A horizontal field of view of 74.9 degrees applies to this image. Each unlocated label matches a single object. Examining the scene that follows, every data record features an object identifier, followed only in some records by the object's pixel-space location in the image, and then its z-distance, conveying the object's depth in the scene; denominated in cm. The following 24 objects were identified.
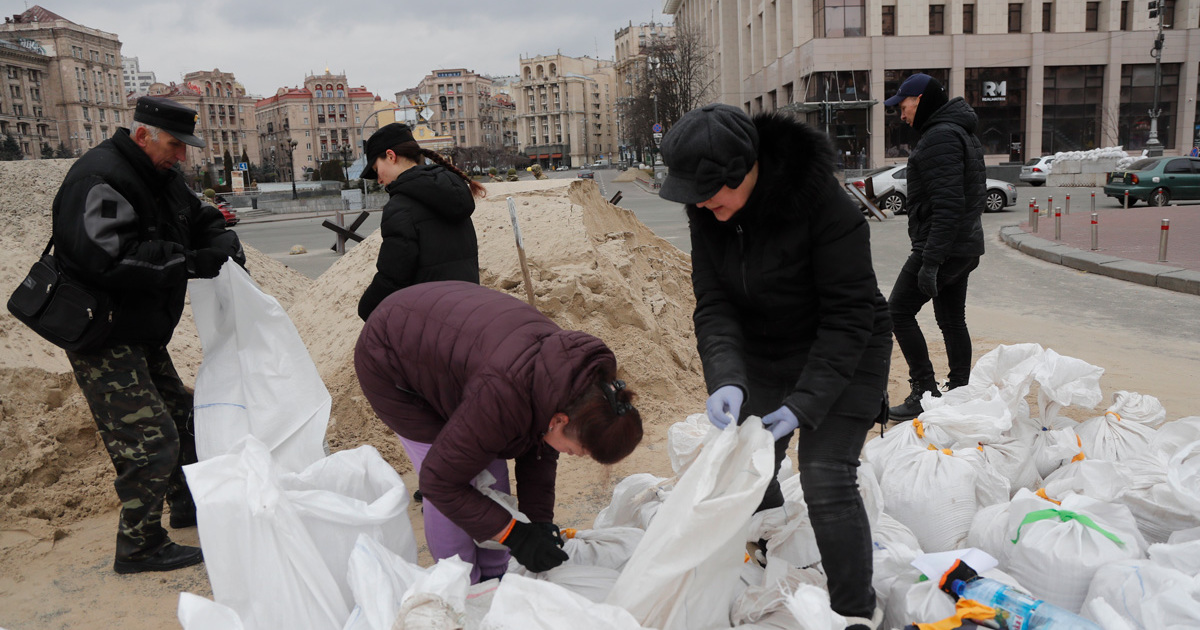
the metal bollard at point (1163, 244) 896
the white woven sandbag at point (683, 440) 287
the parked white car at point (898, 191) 1782
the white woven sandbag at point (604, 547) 243
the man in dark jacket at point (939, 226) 381
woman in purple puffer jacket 183
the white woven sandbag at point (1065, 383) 313
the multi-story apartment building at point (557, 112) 12756
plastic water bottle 190
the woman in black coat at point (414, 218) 319
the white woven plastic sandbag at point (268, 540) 193
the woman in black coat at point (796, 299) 190
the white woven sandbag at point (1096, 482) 255
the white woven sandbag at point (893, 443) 298
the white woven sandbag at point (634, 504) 275
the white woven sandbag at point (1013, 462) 294
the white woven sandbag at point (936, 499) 267
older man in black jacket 261
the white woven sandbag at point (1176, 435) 281
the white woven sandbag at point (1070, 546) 215
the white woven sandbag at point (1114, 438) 291
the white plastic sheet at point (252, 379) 280
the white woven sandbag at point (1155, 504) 237
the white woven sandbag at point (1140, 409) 306
